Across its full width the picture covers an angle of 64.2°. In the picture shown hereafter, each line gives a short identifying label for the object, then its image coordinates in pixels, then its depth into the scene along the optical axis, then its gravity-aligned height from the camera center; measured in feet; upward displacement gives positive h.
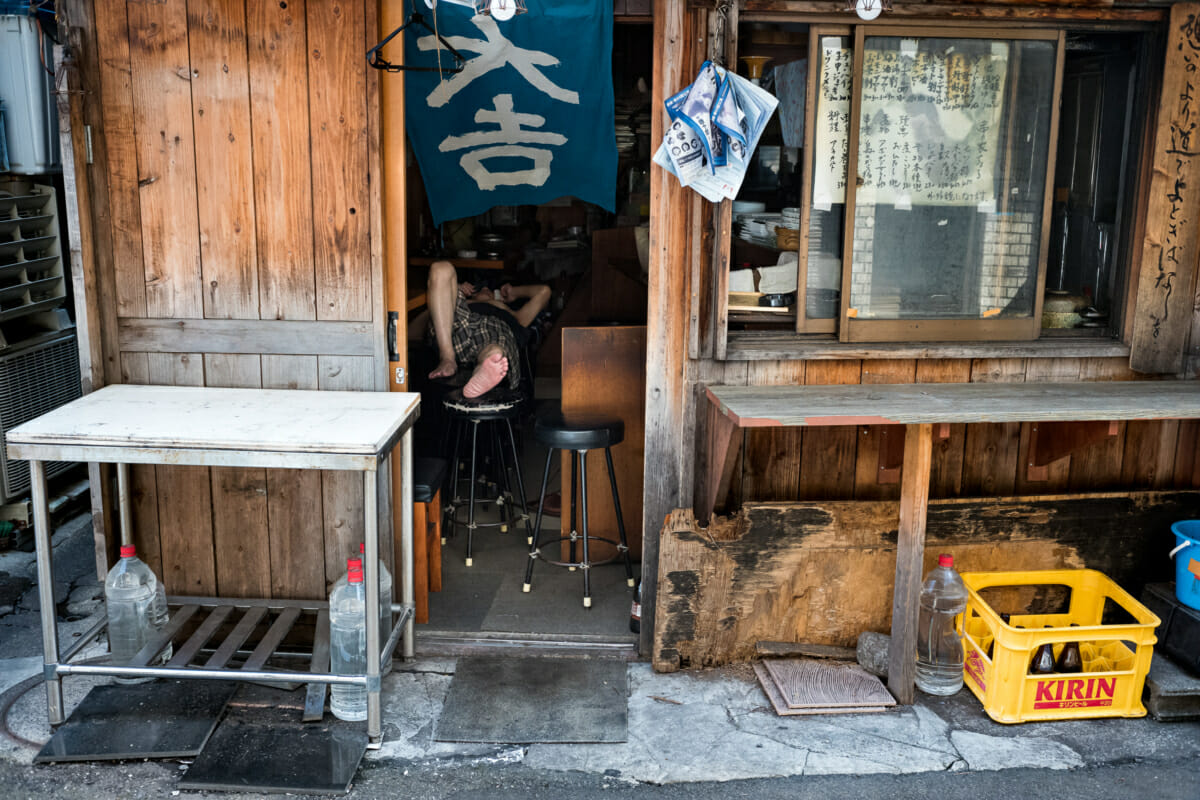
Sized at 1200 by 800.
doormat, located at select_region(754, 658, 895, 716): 13.93 -6.76
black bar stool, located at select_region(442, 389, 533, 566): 18.20 -4.61
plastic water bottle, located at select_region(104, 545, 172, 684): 14.43 -5.78
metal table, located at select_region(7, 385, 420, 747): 12.07 -2.74
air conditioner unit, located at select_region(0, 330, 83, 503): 18.86 -3.38
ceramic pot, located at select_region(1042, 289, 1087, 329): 15.79 -1.25
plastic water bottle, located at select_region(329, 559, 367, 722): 13.66 -6.07
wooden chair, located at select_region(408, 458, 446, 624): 16.24 -5.22
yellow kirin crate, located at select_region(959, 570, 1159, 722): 13.65 -6.31
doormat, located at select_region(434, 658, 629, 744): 13.37 -6.93
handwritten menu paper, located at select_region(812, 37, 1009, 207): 14.62 +1.61
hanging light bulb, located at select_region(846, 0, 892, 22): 13.75 +3.15
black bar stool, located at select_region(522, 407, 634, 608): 16.69 -3.68
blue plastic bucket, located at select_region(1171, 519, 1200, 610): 14.52 -5.06
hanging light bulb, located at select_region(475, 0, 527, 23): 13.05 +2.92
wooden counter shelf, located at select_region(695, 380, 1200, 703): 12.67 -2.40
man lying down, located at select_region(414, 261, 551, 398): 18.33 -2.22
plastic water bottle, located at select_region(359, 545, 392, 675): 14.75 -5.83
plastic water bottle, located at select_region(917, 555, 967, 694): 14.61 -6.09
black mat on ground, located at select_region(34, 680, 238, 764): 12.63 -6.85
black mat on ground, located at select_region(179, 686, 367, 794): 12.09 -6.95
